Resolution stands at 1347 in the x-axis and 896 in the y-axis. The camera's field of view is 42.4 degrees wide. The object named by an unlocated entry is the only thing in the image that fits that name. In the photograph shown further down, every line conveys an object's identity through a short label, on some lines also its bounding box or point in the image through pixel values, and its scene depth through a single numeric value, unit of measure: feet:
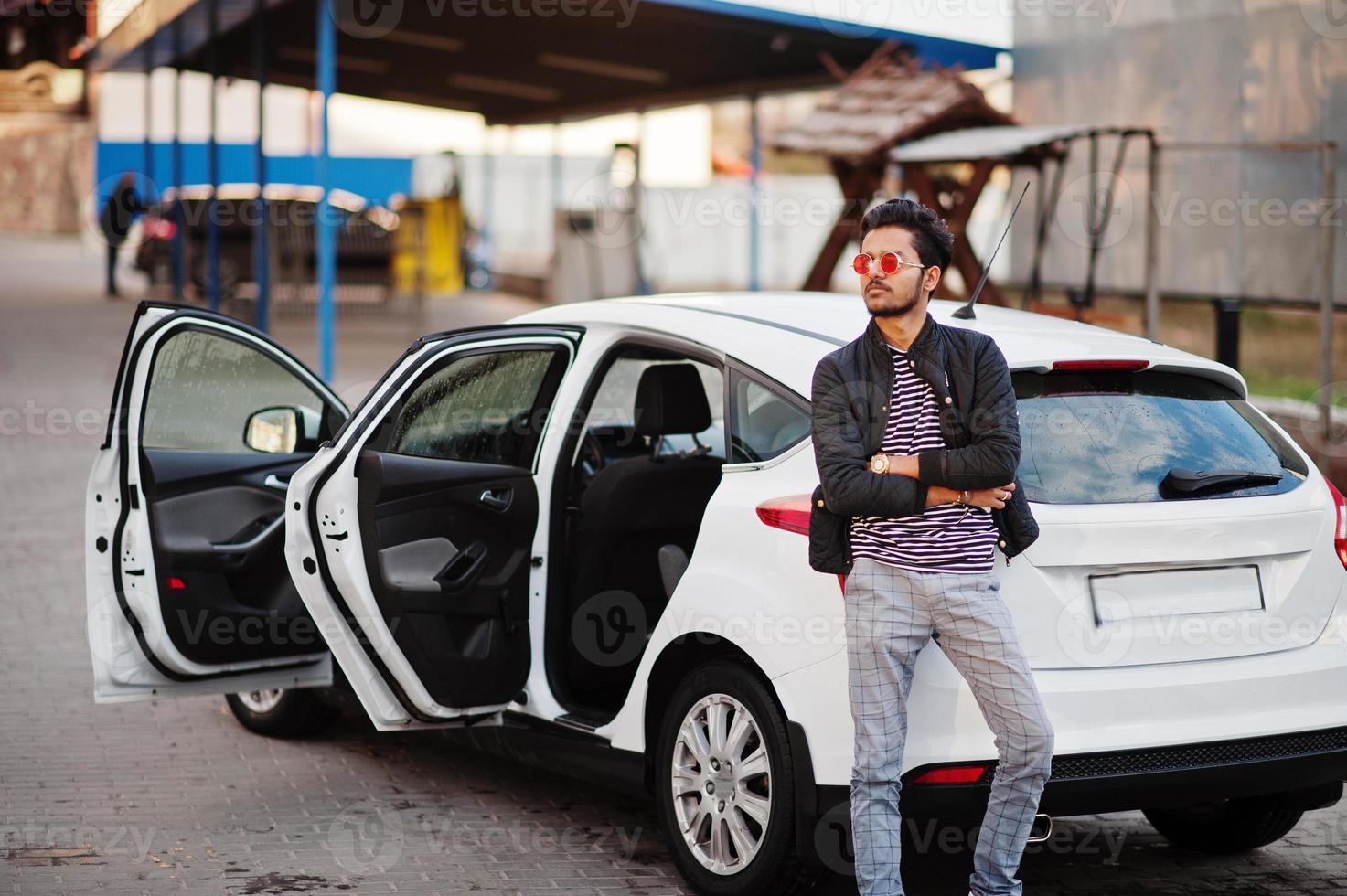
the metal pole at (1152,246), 38.04
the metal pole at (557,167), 103.81
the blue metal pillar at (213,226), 76.54
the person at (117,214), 88.23
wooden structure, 42.96
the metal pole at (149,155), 93.08
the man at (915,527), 13.29
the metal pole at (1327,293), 39.18
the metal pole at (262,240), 63.62
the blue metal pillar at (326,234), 53.26
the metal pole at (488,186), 119.16
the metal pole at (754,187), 74.02
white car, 14.01
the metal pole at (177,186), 83.66
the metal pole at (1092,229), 36.89
